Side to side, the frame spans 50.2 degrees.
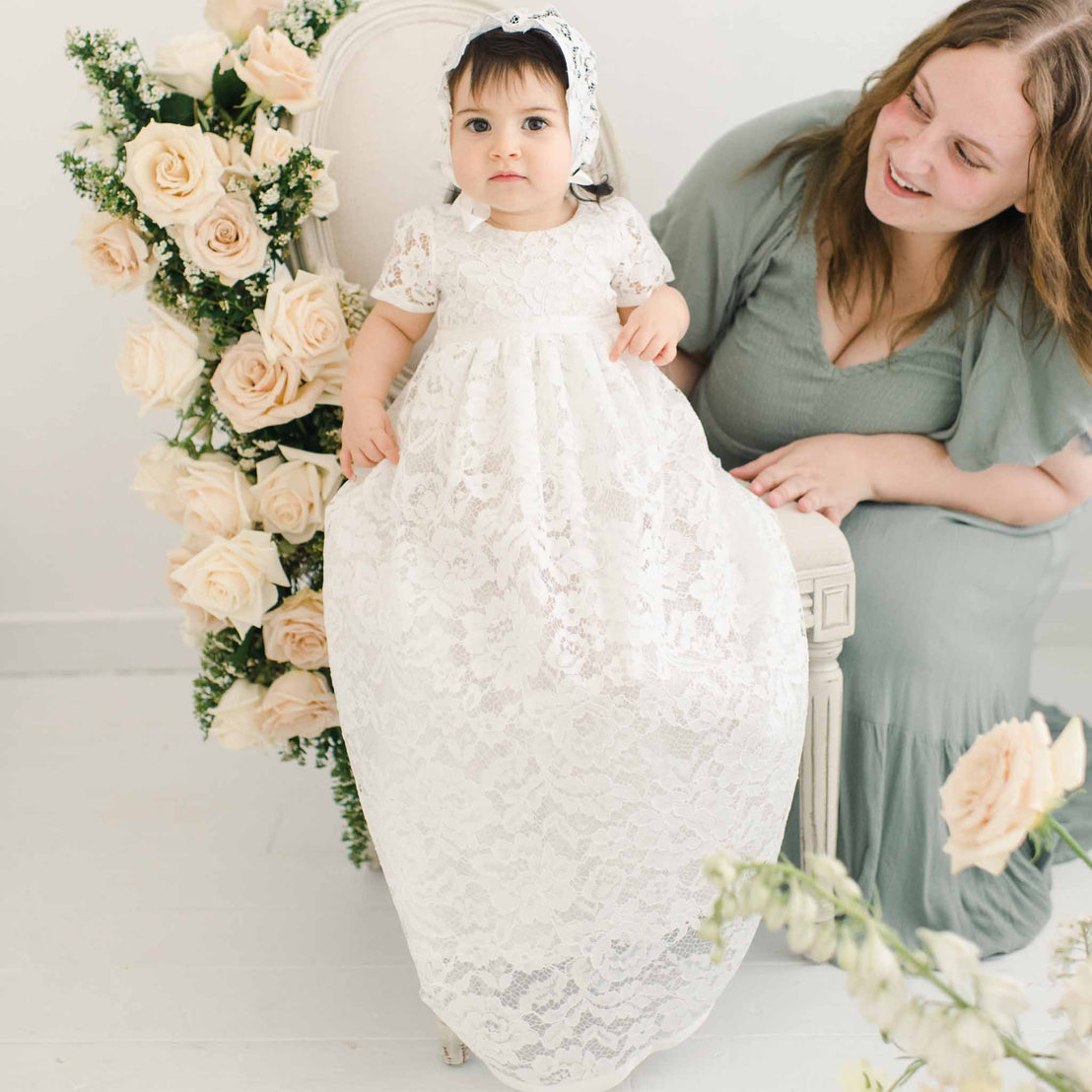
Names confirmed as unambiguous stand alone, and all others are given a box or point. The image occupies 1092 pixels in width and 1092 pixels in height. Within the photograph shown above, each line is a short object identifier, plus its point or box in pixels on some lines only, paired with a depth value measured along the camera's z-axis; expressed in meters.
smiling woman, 1.38
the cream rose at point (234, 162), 1.33
